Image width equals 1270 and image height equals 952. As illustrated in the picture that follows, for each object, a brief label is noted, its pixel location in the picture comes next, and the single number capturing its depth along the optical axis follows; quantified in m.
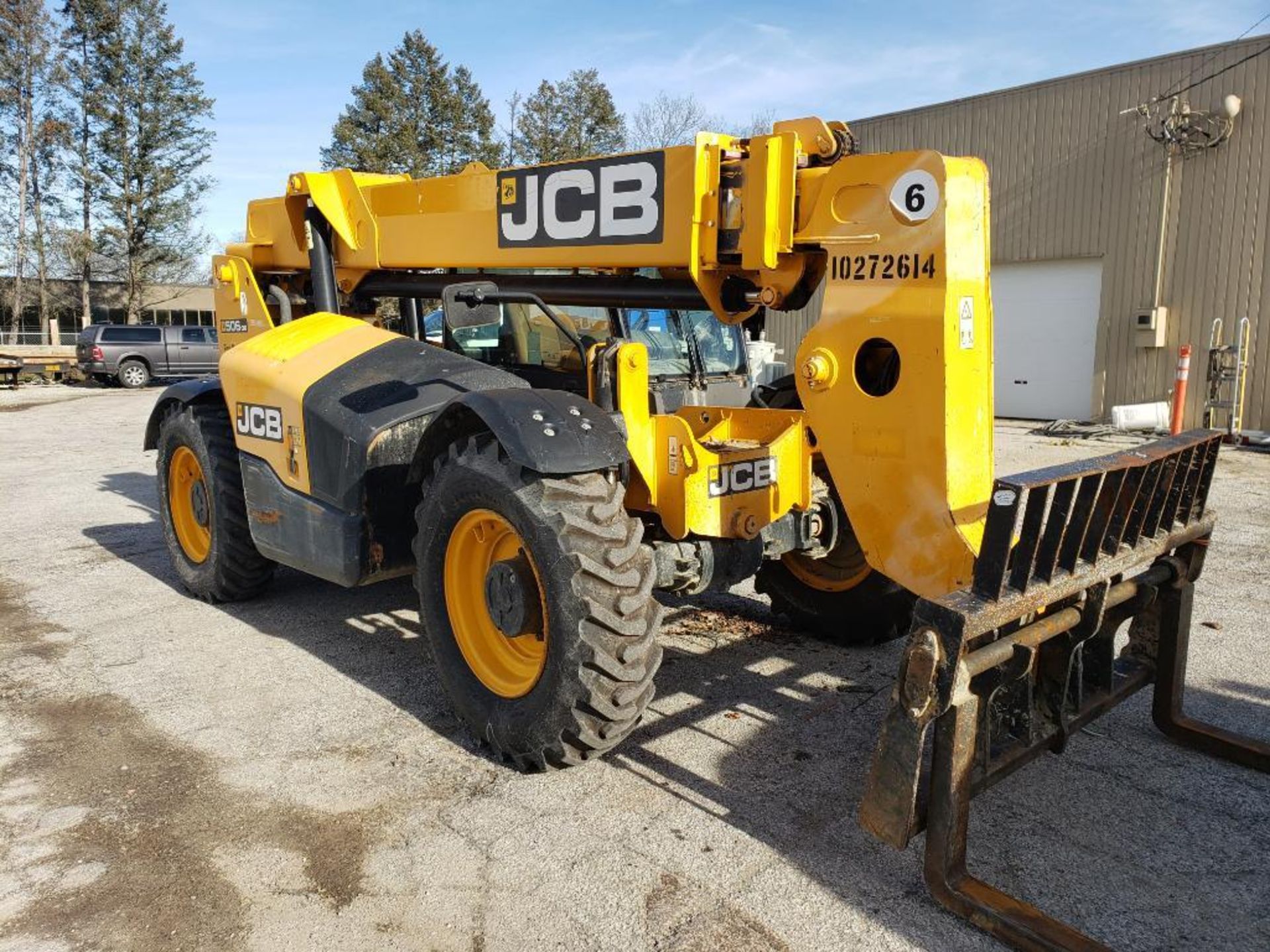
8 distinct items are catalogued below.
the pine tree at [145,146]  37.06
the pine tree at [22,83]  35.03
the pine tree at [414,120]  35.56
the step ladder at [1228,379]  14.05
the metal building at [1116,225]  14.40
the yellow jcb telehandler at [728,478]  2.98
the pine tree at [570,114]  36.19
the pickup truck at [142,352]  26.02
